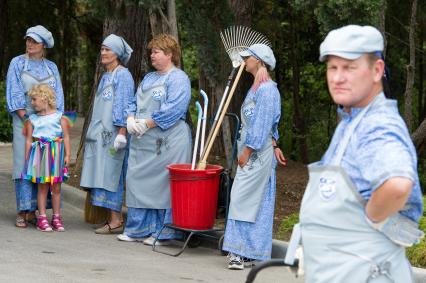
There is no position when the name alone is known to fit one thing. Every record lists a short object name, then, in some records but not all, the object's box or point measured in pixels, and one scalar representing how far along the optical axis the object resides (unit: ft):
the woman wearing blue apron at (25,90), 40.87
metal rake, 36.21
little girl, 40.46
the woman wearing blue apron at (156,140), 37.93
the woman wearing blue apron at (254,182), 34.49
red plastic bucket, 35.98
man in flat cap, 13.66
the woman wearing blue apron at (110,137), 40.36
